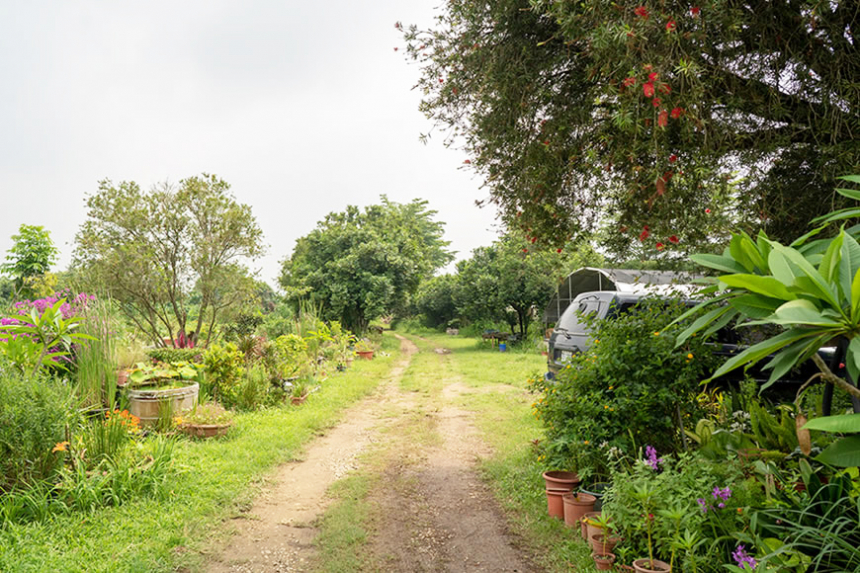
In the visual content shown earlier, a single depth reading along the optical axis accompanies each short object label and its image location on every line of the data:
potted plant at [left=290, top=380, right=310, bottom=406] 8.72
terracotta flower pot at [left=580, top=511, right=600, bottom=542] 3.72
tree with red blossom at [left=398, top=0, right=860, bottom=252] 3.35
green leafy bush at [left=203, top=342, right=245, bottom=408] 7.85
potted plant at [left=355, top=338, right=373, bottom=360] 16.12
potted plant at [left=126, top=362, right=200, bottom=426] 6.34
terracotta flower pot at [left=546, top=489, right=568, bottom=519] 4.20
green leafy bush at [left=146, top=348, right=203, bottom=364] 8.06
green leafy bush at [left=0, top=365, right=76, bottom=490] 4.06
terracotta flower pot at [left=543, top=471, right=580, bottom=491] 4.23
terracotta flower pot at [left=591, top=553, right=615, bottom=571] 3.25
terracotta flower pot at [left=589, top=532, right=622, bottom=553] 3.34
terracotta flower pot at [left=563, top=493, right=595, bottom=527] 3.96
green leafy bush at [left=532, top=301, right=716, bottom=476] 4.29
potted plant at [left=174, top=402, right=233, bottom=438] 6.28
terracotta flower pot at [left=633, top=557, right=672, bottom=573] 2.85
